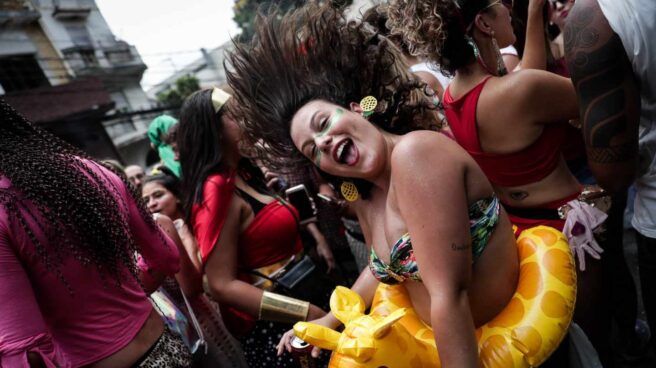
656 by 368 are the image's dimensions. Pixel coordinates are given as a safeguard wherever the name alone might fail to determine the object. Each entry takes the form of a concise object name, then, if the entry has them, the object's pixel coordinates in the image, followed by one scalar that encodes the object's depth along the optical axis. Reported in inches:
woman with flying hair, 40.0
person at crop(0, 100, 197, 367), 43.3
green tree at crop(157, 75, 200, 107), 1100.5
